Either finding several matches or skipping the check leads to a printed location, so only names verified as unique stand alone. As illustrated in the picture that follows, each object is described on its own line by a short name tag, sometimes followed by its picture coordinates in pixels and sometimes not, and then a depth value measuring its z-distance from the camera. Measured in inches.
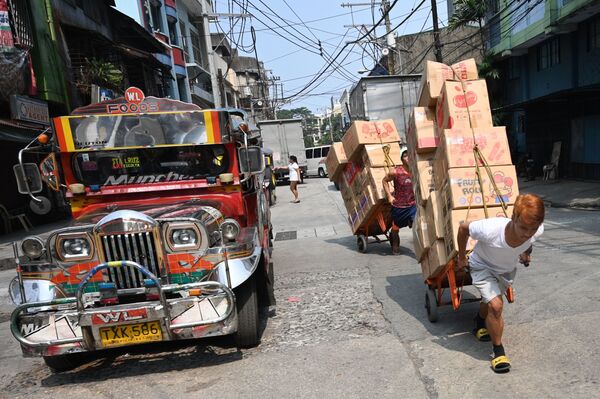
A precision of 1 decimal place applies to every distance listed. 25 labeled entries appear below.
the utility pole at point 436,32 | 581.6
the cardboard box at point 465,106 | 149.1
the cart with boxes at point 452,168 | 141.6
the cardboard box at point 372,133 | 283.6
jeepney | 133.0
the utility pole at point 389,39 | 831.8
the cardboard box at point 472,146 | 144.0
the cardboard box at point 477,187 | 141.0
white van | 1130.0
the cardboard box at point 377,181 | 266.7
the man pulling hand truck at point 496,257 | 118.3
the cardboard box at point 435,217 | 150.5
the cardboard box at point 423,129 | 161.8
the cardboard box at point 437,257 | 147.6
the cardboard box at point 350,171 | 300.5
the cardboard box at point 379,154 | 276.1
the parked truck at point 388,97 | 576.7
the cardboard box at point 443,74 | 160.1
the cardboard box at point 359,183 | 285.1
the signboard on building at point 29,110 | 406.3
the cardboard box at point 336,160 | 315.0
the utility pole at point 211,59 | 764.5
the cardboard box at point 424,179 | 163.8
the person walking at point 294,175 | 626.2
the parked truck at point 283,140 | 986.1
